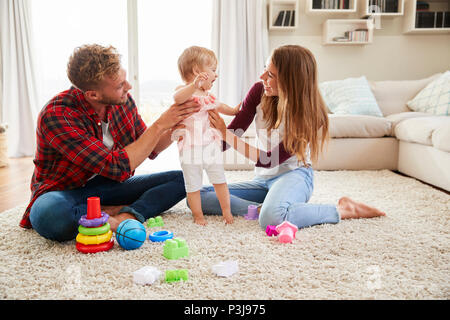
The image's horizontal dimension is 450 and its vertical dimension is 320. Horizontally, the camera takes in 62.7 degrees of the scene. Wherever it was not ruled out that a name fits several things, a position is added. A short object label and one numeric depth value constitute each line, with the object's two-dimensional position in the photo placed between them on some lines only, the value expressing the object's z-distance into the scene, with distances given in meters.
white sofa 2.79
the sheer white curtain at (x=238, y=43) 4.27
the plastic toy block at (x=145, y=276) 1.11
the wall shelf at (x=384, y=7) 4.02
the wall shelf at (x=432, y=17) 4.07
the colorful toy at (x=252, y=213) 1.76
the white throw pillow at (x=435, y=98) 3.24
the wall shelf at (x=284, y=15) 4.15
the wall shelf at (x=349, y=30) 4.14
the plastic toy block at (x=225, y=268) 1.16
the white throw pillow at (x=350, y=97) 3.52
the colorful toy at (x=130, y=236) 1.37
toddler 1.60
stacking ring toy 1.35
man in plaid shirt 1.42
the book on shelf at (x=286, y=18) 4.16
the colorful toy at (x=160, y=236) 1.48
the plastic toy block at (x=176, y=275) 1.13
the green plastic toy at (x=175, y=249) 1.30
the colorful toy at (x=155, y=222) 1.67
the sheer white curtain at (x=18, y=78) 4.18
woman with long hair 1.62
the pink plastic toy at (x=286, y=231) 1.44
